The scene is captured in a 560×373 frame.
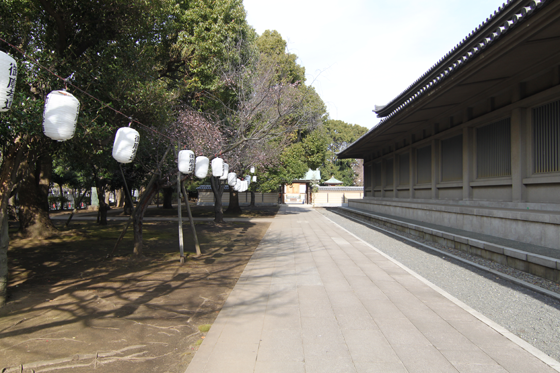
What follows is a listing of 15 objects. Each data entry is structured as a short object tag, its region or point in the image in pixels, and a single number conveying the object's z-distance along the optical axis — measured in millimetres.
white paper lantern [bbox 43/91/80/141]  4926
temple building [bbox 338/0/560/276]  6273
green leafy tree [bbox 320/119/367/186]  52375
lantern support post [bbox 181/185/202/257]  9195
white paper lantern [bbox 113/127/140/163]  6379
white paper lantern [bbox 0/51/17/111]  4059
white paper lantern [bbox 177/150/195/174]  8219
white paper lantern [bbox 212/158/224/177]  10336
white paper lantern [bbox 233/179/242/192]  14492
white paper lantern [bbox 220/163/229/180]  11648
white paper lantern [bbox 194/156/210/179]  8836
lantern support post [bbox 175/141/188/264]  8250
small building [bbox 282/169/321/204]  43344
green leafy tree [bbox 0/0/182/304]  6039
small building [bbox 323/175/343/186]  46719
